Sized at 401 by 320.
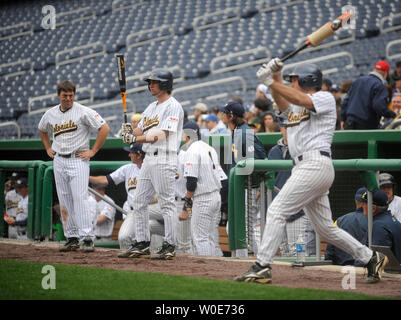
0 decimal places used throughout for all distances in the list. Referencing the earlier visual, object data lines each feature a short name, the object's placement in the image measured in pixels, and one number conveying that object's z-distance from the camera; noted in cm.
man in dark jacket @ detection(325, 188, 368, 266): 1213
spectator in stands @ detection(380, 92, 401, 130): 1773
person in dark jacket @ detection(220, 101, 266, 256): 1505
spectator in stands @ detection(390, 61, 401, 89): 2009
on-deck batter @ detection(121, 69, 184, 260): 1288
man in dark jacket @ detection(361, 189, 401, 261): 1161
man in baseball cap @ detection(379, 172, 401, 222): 1317
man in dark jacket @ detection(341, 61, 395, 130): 1623
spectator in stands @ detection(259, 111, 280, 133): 1777
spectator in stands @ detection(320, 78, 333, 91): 2035
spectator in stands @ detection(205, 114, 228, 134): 1942
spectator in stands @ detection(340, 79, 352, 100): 2123
